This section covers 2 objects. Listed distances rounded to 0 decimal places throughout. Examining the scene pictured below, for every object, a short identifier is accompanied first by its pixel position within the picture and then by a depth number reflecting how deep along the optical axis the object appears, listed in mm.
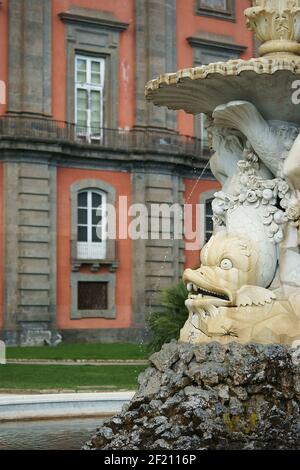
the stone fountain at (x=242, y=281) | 6895
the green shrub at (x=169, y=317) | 18906
